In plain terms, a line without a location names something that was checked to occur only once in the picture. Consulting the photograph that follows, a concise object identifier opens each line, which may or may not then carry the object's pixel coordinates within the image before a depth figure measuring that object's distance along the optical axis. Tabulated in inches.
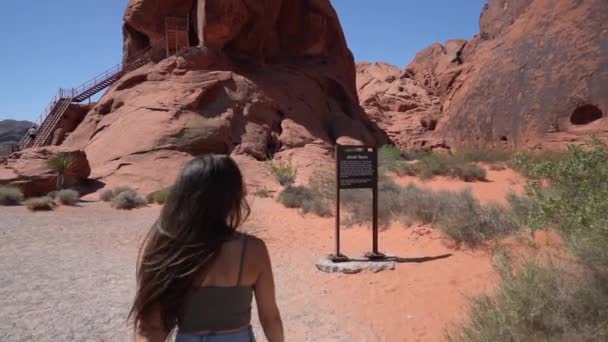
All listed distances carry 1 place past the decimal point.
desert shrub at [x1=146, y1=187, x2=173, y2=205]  577.3
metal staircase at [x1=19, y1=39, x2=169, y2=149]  904.9
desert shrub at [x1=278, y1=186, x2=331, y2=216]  465.0
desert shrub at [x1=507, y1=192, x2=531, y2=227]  278.0
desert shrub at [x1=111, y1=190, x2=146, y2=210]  542.0
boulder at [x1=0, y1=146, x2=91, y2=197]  621.9
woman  68.4
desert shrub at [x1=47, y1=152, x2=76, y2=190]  626.8
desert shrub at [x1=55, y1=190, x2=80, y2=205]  555.5
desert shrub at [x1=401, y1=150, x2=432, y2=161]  825.2
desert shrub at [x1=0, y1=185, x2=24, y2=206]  559.2
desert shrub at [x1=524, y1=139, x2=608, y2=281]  150.6
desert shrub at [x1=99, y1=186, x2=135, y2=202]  599.5
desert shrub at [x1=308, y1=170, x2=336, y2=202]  523.4
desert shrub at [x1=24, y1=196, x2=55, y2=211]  519.8
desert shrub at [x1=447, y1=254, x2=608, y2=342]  130.0
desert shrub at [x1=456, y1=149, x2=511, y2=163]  630.5
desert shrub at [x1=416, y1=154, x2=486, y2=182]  566.9
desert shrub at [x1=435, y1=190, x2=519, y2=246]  283.9
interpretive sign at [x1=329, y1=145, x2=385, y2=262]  296.0
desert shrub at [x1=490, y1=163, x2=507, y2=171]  608.7
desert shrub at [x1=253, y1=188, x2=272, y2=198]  603.2
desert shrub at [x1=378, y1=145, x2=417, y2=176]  683.4
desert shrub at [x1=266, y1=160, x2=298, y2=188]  660.1
